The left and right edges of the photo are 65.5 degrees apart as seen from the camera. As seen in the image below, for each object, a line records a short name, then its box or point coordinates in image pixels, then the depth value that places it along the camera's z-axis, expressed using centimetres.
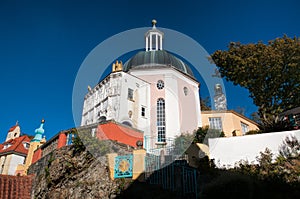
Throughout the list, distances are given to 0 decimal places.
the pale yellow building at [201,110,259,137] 2108
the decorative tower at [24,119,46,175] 1952
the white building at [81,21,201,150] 2061
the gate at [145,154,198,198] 876
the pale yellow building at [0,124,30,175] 2994
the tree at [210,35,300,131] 1694
